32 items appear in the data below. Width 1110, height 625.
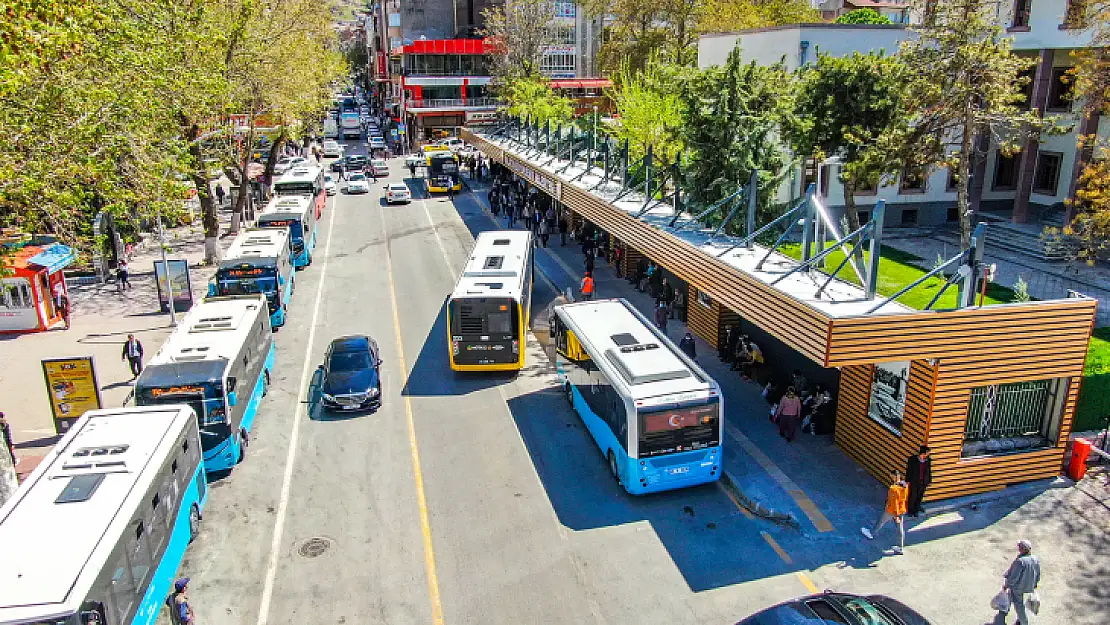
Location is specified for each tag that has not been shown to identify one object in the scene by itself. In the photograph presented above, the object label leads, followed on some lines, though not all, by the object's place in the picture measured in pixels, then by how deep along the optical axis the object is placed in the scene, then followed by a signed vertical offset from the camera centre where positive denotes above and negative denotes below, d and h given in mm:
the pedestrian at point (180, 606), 11703 -7684
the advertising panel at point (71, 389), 18203 -7052
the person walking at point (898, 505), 13492 -7344
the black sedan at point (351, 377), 19922 -7651
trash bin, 15602 -7623
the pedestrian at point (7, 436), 16594 -7622
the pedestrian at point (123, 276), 31656 -7857
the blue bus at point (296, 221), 34312 -6219
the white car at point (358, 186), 57938 -7939
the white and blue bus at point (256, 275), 26375 -6546
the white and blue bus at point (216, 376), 16234 -6229
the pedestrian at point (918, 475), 14305 -7236
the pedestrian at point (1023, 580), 11359 -7306
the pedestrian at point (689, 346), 21781 -7471
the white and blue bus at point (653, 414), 15047 -6559
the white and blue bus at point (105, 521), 9828 -6130
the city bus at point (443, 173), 55156 -6754
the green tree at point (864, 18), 41125 +2705
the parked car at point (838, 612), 10188 -6979
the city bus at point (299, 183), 42500 -5652
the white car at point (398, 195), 52469 -7812
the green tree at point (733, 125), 22359 -1529
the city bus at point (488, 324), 21594 -6718
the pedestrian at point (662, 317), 24812 -7569
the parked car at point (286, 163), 58938 -7313
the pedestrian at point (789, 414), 17531 -7519
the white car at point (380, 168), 66000 -7602
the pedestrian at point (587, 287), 27625 -7350
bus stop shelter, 13930 -5453
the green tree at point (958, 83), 22797 -423
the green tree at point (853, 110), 23438 -1195
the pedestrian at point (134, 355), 22375 -7680
